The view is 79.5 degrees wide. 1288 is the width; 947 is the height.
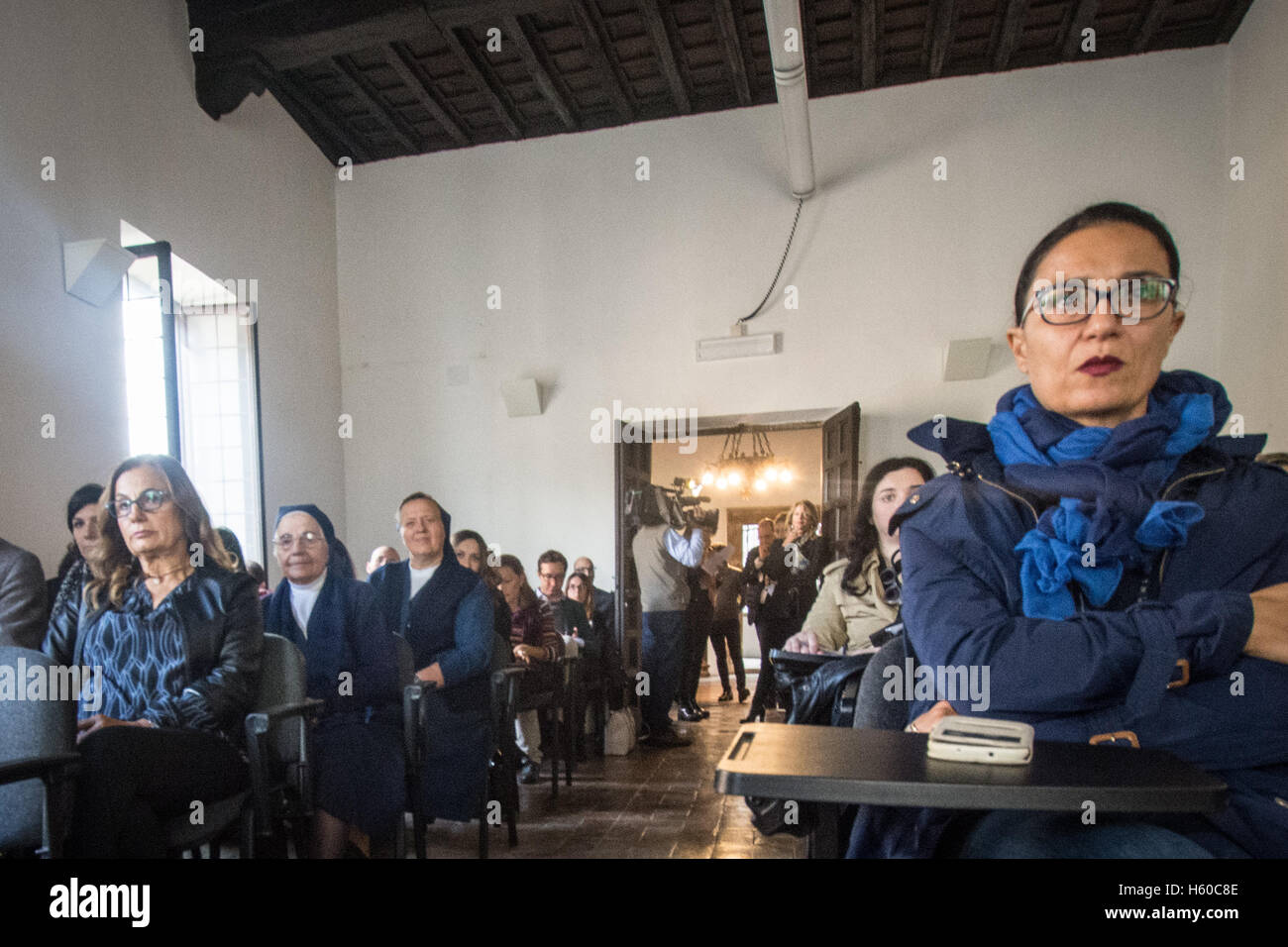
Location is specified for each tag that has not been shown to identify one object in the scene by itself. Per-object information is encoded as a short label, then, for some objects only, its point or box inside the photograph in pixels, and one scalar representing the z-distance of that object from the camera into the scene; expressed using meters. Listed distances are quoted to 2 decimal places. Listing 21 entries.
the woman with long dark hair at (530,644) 4.27
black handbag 2.00
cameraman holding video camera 5.58
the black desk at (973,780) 0.68
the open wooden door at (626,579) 6.04
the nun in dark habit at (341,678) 2.39
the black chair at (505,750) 3.24
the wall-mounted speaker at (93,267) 3.75
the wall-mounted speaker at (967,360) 5.61
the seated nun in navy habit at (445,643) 2.96
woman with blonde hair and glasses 1.83
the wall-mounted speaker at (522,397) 6.39
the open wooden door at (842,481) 5.62
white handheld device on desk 0.78
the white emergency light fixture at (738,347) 6.09
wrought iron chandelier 9.49
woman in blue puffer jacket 0.92
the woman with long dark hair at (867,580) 3.07
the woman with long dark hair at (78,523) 3.37
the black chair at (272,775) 2.03
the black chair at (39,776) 1.68
